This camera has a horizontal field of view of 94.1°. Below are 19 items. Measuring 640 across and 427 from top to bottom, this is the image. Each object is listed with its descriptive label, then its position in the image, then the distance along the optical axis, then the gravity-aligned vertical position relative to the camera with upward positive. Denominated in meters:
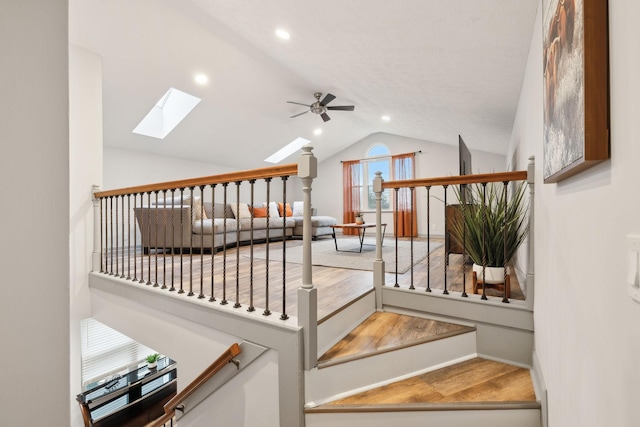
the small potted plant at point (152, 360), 5.09 -2.52
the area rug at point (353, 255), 3.39 -0.58
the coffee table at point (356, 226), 4.20 -0.19
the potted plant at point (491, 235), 1.93 -0.16
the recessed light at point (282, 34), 3.15 +1.94
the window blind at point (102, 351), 4.30 -2.09
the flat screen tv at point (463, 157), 3.59 +0.70
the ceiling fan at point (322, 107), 4.56 +1.75
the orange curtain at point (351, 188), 7.72 +0.65
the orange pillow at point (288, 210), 6.42 +0.09
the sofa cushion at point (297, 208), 7.00 +0.14
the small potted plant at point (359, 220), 4.80 -0.11
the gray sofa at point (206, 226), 4.20 -0.18
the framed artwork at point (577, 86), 0.64 +0.32
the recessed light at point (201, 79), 4.09 +1.90
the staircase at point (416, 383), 1.40 -0.91
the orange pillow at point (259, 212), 6.00 +0.05
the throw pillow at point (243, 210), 5.61 +0.09
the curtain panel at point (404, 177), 6.96 +0.81
